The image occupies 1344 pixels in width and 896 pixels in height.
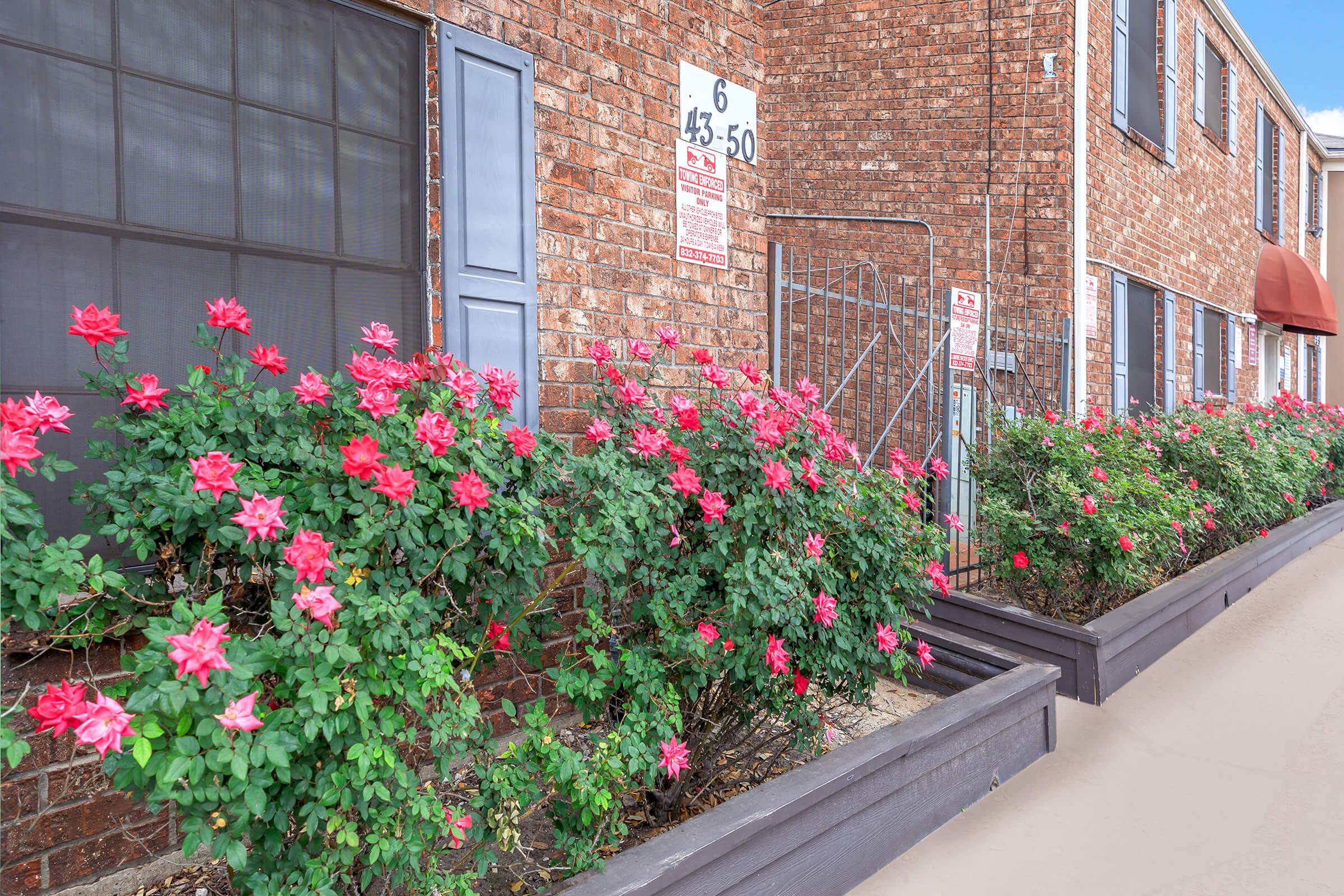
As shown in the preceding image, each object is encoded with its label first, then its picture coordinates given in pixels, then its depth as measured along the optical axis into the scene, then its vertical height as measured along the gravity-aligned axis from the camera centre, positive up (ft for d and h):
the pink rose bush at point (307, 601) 4.44 -1.05
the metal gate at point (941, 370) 19.85 +1.53
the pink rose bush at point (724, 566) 7.13 -1.28
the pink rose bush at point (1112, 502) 14.44 -1.46
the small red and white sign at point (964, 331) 18.78 +2.05
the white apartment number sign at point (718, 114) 11.78 +4.37
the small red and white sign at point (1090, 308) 25.02 +3.35
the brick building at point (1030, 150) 24.57 +8.59
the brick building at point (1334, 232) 58.34 +13.13
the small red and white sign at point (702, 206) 11.60 +3.00
